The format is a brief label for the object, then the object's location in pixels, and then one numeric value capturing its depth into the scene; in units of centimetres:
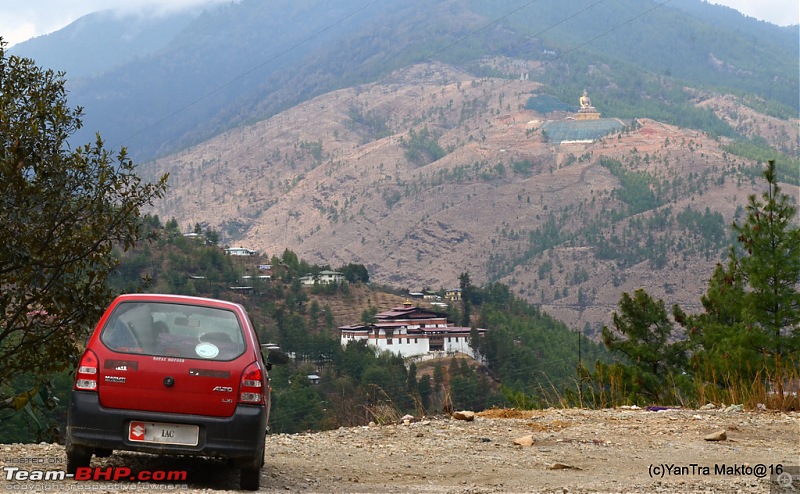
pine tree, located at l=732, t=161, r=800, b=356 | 1903
